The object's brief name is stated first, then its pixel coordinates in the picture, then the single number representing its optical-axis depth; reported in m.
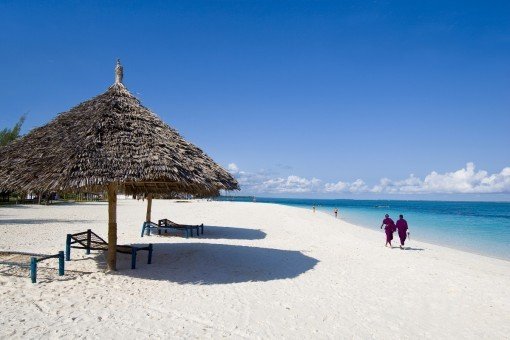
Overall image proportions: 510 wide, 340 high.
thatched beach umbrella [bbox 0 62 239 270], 5.93
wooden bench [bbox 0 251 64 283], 5.89
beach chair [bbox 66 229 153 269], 7.17
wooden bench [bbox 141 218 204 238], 12.17
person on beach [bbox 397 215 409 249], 12.12
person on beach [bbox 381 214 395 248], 12.33
